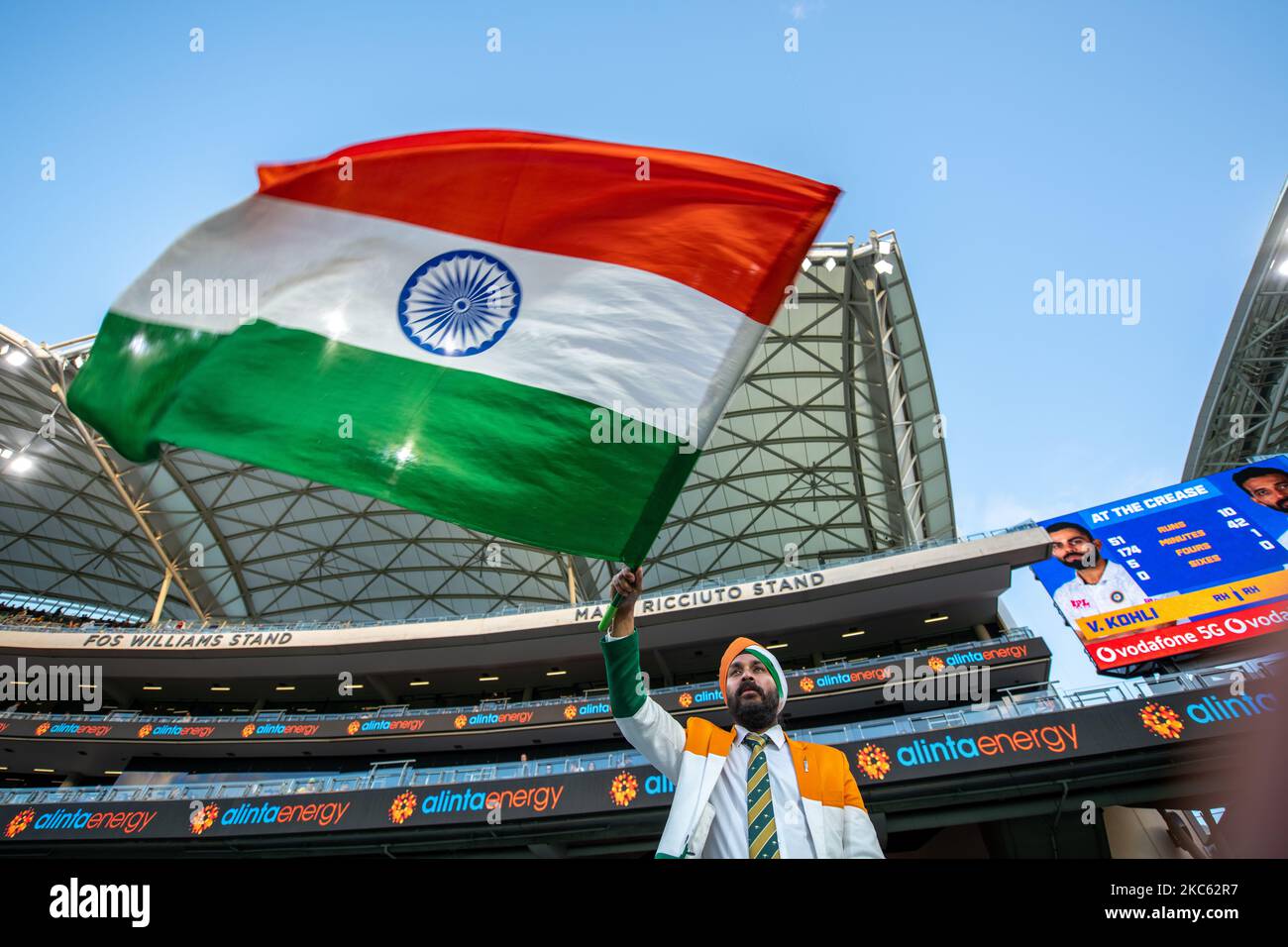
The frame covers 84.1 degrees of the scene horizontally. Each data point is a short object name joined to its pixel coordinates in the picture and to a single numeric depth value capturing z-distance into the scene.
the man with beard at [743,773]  3.56
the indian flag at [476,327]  4.07
